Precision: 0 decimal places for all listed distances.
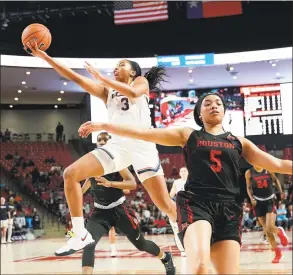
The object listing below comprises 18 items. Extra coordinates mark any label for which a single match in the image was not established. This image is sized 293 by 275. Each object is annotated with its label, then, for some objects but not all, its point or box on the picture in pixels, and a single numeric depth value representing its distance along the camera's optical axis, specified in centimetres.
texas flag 2131
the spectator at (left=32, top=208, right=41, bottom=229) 2241
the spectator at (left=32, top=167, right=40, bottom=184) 2577
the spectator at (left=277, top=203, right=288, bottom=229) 2159
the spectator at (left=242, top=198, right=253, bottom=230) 2236
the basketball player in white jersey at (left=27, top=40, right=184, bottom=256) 505
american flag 2023
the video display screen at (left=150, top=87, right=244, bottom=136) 2919
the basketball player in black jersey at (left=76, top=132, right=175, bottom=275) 660
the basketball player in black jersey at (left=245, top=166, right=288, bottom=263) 998
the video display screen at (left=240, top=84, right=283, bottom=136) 2922
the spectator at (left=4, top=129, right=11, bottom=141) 3057
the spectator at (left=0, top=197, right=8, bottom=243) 1858
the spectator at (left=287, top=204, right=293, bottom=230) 2188
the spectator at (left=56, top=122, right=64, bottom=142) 3256
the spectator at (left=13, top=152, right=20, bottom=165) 2756
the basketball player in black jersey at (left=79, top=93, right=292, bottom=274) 393
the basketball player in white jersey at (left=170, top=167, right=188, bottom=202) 1091
